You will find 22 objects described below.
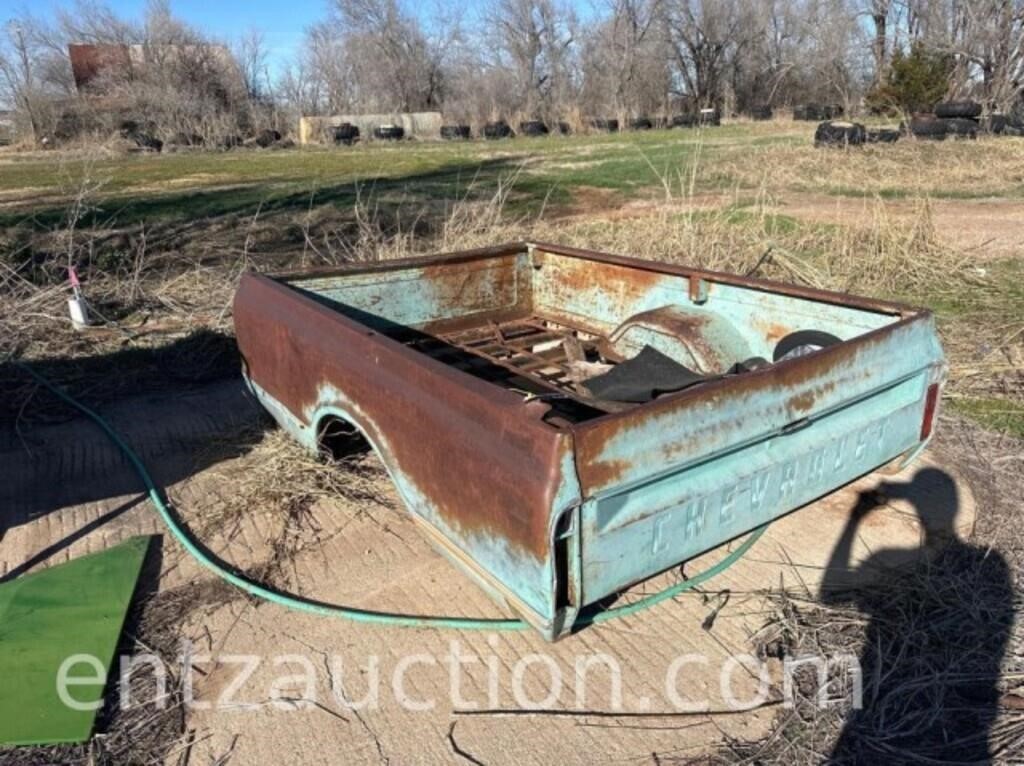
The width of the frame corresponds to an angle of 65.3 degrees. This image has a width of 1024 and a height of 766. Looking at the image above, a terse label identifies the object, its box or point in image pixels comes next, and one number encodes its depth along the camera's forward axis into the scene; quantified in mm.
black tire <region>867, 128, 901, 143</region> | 17281
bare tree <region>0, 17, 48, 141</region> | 32562
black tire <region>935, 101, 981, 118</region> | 20484
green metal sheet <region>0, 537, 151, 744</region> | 2295
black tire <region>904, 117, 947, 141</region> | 18344
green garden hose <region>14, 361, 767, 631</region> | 2594
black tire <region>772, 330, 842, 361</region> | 3107
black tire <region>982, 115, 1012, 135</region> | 19078
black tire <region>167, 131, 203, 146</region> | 32188
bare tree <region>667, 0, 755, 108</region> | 44062
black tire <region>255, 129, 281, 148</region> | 32719
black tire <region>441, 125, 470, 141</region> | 34969
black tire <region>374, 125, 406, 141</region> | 34969
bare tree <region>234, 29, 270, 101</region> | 42250
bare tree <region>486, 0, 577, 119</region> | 46719
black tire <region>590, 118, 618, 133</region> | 34938
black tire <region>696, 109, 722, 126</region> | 34175
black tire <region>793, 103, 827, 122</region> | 33406
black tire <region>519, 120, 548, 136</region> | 34438
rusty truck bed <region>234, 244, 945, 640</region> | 1946
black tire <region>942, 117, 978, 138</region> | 18094
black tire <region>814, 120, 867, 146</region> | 16875
